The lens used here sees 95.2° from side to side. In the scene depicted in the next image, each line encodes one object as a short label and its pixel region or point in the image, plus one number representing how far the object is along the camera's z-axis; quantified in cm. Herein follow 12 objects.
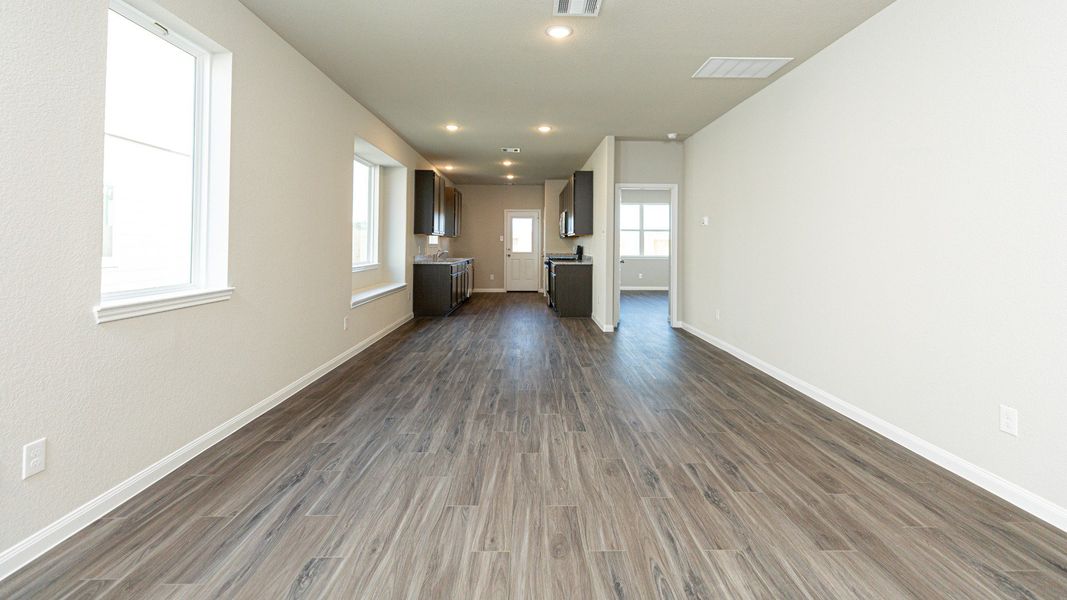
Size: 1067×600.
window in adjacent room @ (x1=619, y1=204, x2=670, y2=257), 1255
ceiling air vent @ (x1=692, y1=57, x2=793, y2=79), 379
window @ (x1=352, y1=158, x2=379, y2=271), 611
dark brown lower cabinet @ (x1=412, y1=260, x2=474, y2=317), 760
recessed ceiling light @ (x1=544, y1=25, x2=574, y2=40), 326
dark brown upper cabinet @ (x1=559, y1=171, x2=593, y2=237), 755
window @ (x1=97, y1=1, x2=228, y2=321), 221
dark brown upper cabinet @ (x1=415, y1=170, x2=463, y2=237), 739
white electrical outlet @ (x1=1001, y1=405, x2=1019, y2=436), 215
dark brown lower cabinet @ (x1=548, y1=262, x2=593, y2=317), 759
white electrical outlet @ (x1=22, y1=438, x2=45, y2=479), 162
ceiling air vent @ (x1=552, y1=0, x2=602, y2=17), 290
